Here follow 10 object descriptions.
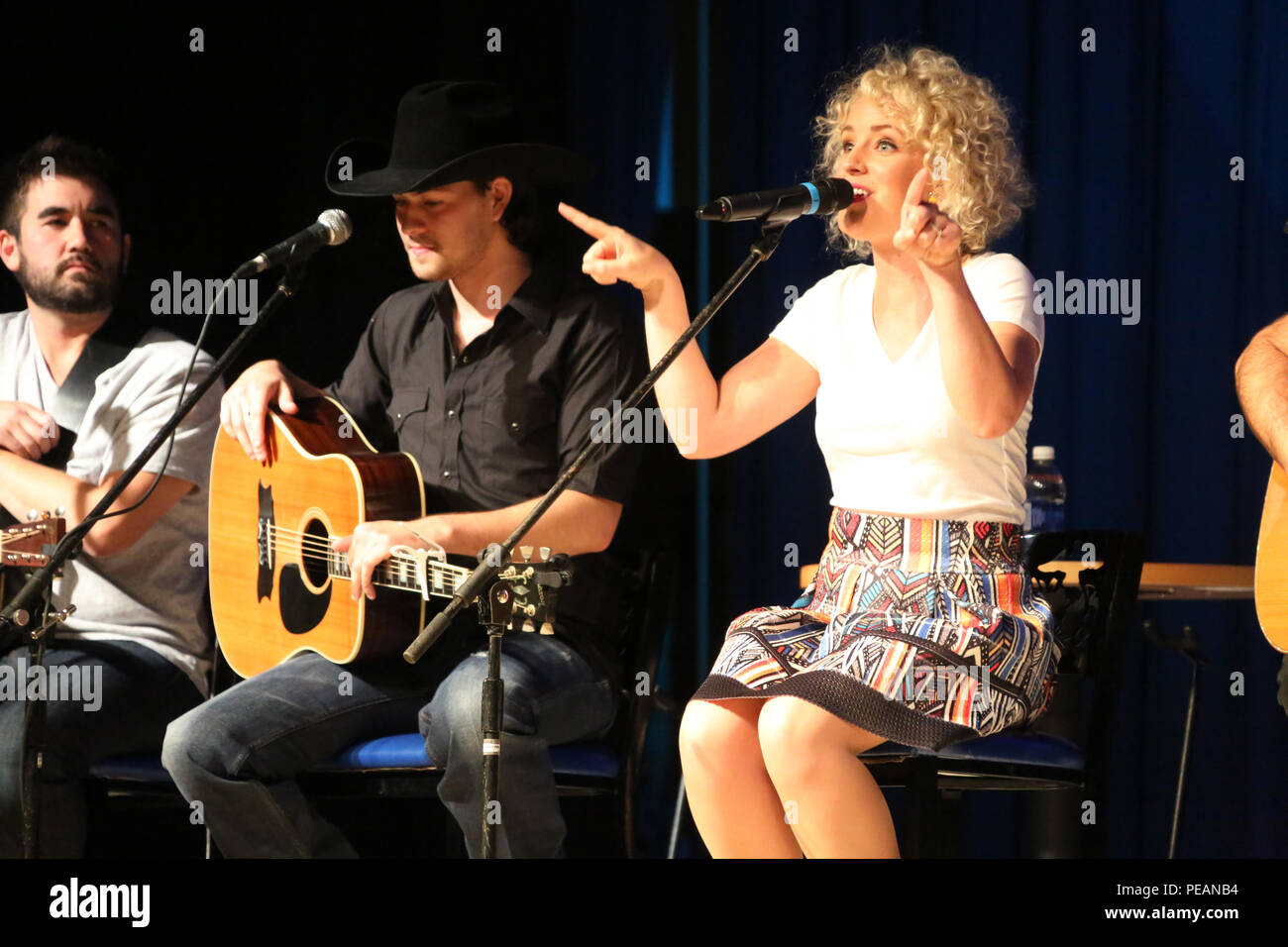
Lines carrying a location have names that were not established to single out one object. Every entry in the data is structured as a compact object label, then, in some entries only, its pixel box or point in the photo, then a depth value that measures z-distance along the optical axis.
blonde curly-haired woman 2.24
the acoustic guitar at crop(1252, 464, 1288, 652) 2.65
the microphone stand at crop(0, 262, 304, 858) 2.51
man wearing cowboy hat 2.71
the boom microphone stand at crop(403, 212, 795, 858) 2.19
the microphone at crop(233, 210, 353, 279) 2.57
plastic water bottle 3.45
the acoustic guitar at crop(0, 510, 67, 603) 2.82
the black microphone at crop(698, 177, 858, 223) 2.13
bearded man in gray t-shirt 2.96
